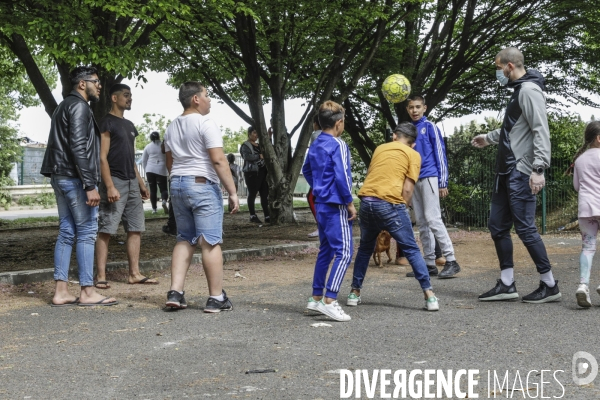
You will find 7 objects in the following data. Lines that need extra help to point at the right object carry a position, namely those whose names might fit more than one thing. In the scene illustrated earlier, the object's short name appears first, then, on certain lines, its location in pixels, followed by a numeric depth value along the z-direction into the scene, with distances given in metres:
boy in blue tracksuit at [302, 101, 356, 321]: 6.59
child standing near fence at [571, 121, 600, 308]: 7.00
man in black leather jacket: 7.32
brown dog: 10.04
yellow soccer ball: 10.07
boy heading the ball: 9.00
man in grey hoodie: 7.04
